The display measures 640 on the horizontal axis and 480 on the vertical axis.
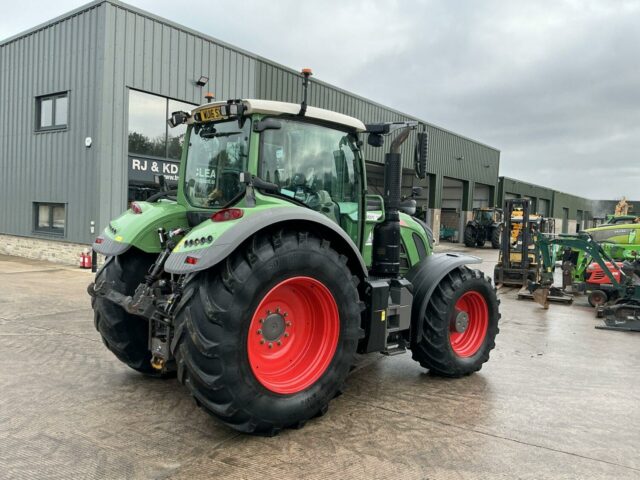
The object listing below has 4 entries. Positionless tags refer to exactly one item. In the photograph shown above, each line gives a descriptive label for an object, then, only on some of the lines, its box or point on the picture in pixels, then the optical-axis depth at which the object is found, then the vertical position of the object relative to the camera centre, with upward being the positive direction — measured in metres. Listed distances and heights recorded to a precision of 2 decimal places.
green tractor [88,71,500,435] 3.34 -0.45
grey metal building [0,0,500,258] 12.48 +2.79
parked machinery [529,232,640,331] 7.91 -0.99
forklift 12.34 -0.73
